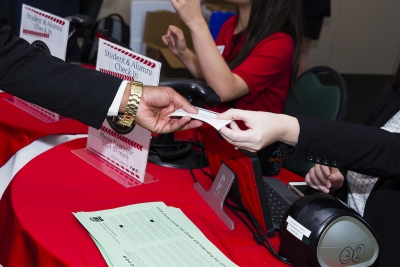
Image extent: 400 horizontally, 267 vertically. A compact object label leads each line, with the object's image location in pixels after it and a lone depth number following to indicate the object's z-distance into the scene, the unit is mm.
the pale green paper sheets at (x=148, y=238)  971
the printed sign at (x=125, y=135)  1294
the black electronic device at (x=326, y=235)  958
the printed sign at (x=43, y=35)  1668
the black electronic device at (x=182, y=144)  1450
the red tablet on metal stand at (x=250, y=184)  1107
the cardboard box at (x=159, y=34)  3689
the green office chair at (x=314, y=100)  1859
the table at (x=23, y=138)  1549
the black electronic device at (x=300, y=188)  1360
